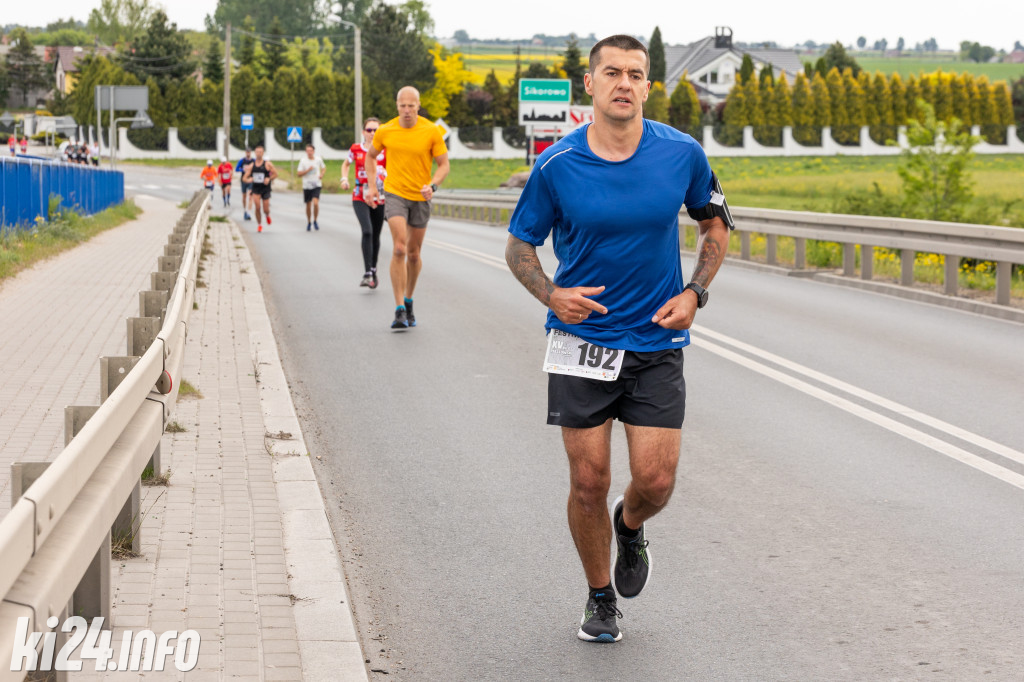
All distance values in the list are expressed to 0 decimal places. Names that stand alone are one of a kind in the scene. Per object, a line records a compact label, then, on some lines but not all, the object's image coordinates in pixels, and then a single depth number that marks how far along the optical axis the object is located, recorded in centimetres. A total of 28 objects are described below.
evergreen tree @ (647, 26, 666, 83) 13375
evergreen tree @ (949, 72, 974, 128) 9981
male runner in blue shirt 464
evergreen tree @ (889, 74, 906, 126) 9906
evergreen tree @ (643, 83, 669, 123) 9574
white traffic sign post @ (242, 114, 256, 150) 7762
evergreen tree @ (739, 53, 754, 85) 10039
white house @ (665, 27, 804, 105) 15162
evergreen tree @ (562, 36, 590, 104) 11375
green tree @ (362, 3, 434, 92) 11094
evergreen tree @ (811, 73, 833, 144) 9694
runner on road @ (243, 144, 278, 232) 3041
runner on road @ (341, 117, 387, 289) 1464
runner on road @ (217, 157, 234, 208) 4488
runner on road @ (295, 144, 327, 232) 2930
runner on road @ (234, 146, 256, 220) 3222
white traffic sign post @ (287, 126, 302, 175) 7407
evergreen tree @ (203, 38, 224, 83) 10975
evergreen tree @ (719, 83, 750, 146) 9675
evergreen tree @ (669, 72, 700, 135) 10144
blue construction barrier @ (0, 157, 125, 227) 2070
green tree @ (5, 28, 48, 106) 18168
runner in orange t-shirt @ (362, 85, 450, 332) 1263
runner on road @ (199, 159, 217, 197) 5167
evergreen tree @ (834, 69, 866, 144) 9781
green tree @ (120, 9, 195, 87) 10512
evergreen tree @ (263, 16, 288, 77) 12356
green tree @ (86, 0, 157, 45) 16920
